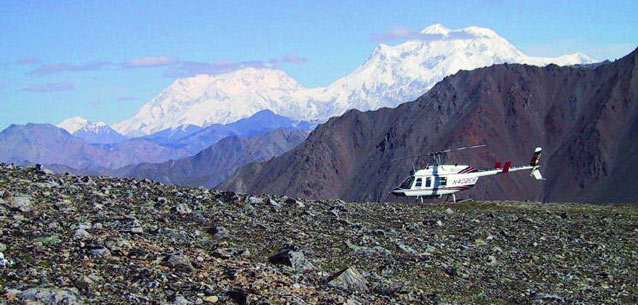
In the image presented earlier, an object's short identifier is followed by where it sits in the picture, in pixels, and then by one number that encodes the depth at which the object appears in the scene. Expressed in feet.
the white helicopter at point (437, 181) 175.63
